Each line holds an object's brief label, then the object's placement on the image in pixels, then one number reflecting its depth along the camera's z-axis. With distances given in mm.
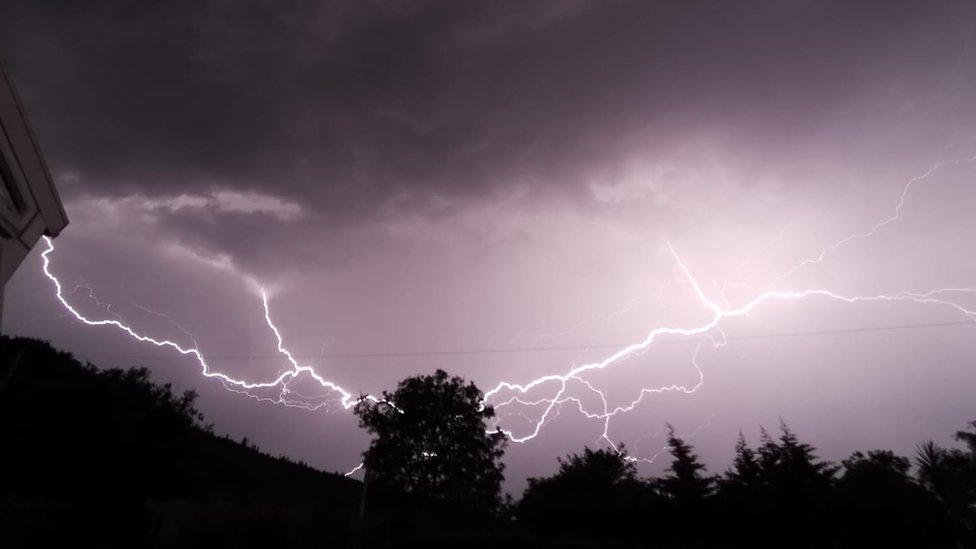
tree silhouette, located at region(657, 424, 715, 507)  19000
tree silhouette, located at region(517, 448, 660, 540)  19453
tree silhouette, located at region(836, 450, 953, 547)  14280
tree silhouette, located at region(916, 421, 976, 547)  14766
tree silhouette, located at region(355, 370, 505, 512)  24266
